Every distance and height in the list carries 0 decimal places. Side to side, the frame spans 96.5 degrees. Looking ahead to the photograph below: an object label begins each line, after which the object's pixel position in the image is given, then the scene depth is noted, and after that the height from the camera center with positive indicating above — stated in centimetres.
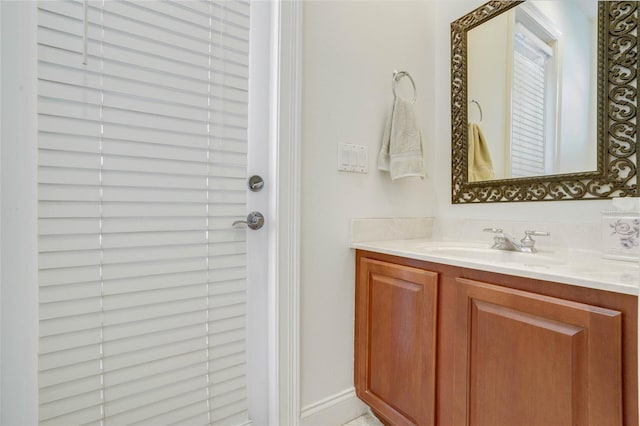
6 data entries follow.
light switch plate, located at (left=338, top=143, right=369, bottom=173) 125 +25
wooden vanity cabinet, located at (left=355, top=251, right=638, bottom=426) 59 -36
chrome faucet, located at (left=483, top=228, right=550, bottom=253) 110 -10
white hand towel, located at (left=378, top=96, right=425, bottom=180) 131 +32
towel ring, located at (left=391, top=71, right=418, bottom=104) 141 +69
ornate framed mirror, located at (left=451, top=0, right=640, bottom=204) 95 +42
